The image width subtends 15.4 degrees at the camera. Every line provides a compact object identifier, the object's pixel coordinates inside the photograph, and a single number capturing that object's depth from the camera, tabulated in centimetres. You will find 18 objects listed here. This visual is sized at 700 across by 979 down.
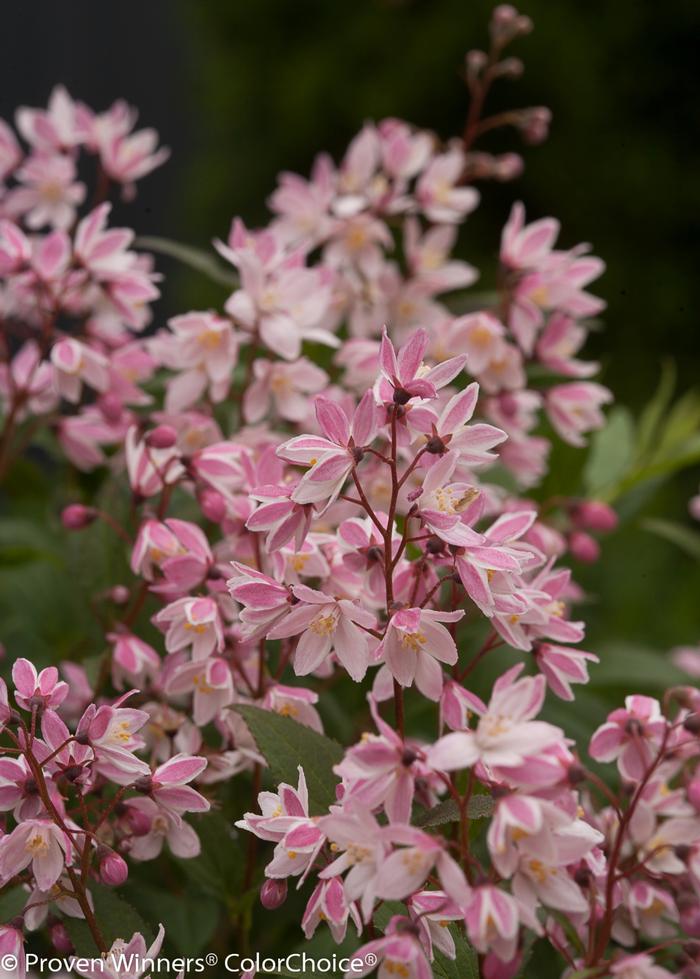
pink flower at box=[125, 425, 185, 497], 53
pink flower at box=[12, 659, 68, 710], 46
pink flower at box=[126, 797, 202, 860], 47
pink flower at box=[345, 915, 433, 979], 43
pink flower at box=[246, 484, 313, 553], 46
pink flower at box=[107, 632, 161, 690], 51
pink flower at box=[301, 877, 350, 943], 45
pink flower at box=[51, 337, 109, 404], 56
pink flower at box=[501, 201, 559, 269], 59
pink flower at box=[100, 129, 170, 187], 65
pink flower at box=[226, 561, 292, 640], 46
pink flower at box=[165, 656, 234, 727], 49
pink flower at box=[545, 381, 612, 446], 60
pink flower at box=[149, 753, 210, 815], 46
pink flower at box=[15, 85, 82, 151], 65
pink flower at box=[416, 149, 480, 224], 64
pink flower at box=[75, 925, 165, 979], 45
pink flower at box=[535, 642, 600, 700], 48
